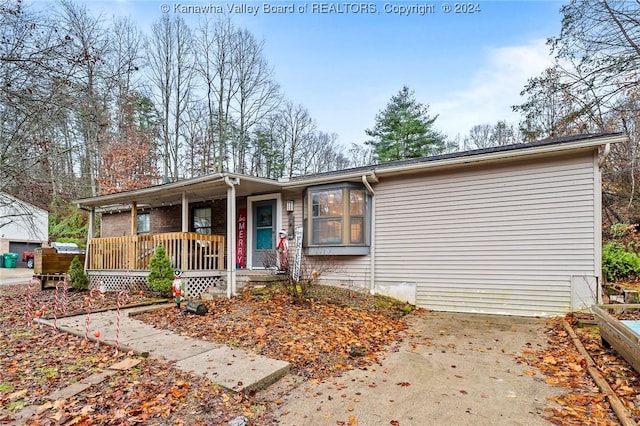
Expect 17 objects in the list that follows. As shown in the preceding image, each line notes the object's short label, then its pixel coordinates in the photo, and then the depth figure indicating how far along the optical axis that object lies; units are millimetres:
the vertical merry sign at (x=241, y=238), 10688
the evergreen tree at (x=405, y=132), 21531
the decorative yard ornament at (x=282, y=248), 7652
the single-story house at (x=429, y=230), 6531
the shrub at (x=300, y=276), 6992
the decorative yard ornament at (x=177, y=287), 7120
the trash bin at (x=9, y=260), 22031
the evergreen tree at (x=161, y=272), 8242
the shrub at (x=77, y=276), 9930
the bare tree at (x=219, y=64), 20859
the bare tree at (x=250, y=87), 21016
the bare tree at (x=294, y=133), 24656
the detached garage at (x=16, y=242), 22672
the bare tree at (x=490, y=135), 23919
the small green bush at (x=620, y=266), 9031
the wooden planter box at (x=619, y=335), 3562
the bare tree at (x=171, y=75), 20766
